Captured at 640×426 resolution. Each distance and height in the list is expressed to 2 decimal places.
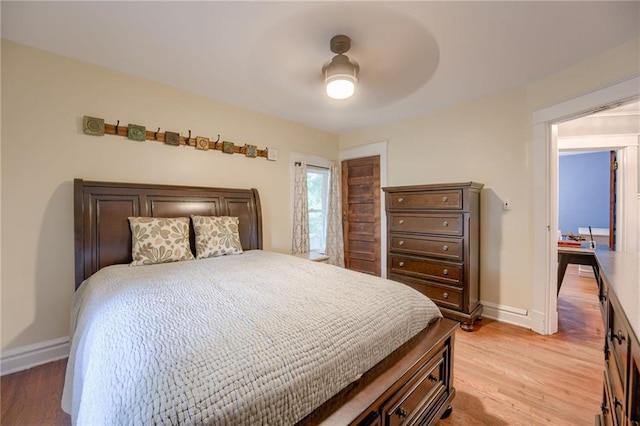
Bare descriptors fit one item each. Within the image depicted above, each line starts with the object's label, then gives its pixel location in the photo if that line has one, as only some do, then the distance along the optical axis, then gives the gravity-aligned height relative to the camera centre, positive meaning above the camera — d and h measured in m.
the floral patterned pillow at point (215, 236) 2.31 -0.23
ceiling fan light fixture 1.81 +1.03
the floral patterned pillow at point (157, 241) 2.03 -0.24
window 3.98 +0.07
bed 0.68 -0.45
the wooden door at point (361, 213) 3.77 -0.02
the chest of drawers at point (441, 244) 2.48 -0.33
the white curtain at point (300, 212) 3.56 -0.01
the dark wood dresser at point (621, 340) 0.72 -0.44
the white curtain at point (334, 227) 4.02 -0.24
